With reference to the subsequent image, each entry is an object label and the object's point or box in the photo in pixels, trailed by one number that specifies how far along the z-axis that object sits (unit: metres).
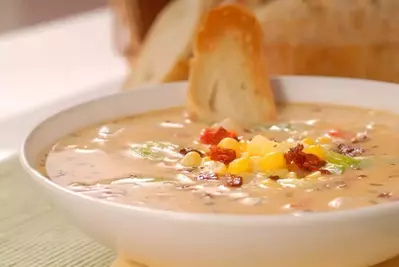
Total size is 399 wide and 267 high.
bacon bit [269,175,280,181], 0.52
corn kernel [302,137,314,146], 0.56
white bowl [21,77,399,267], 0.46
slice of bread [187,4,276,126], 0.65
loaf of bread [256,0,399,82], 0.68
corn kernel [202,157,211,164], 0.55
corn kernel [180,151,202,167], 0.55
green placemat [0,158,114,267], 0.57
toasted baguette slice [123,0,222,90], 0.74
